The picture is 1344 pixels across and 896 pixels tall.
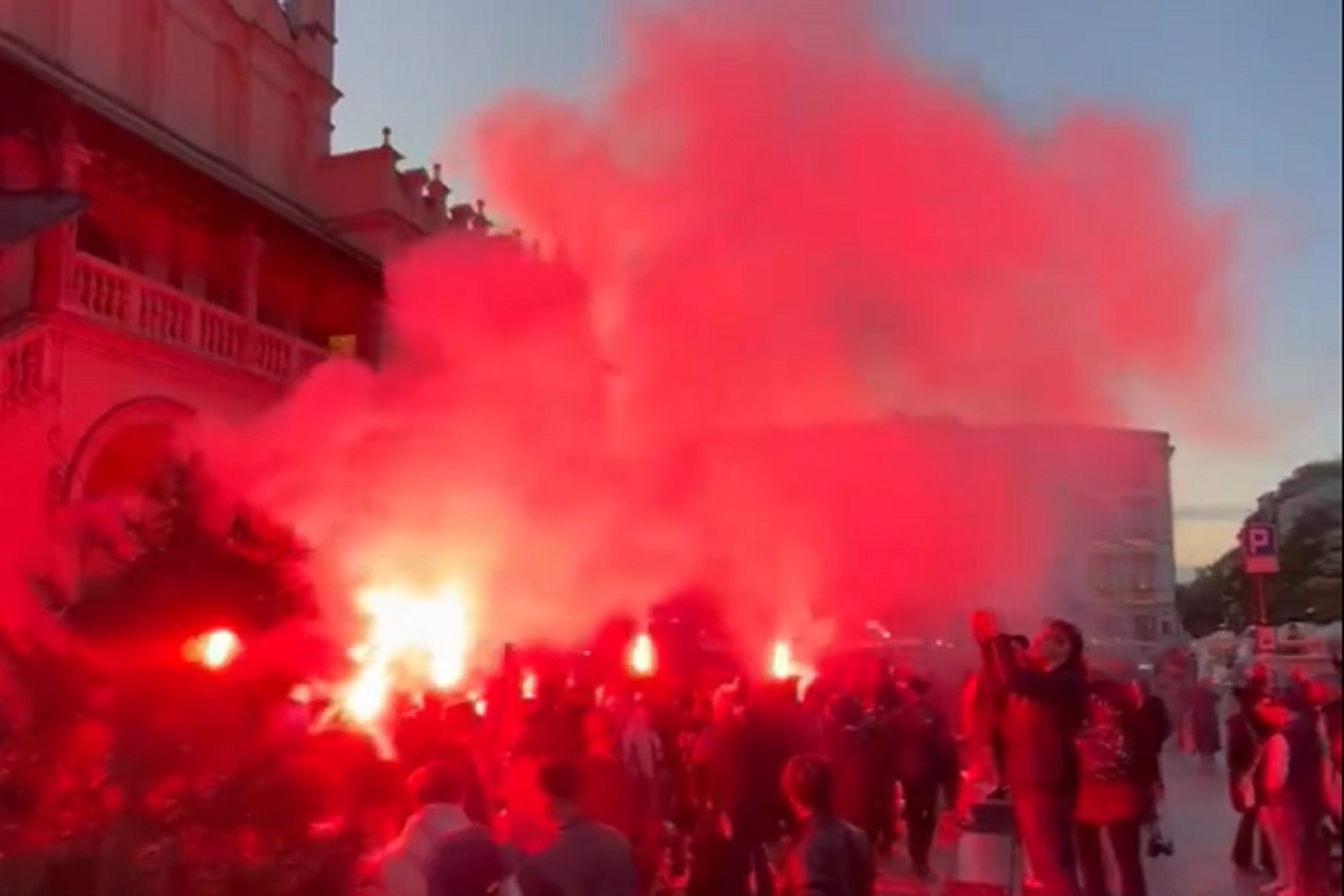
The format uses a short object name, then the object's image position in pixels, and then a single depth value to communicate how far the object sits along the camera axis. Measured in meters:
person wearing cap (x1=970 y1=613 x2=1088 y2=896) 5.80
